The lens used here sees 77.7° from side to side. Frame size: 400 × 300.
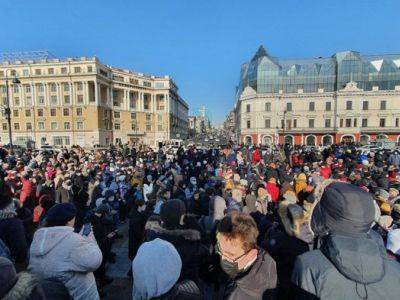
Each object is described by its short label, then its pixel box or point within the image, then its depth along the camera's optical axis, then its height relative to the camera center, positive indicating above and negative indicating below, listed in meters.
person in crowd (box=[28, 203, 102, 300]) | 2.17 -1.06
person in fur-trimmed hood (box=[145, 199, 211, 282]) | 2.67 -1.11
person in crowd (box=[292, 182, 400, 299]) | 1.37 -0.72
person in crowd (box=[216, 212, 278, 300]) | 1.95 -1.05
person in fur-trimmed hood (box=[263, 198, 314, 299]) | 2.82 -1.26
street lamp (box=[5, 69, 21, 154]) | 16.17 +1.87
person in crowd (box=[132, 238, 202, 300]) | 1.80 -1.03
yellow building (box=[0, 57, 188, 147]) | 58.38 +8.79
